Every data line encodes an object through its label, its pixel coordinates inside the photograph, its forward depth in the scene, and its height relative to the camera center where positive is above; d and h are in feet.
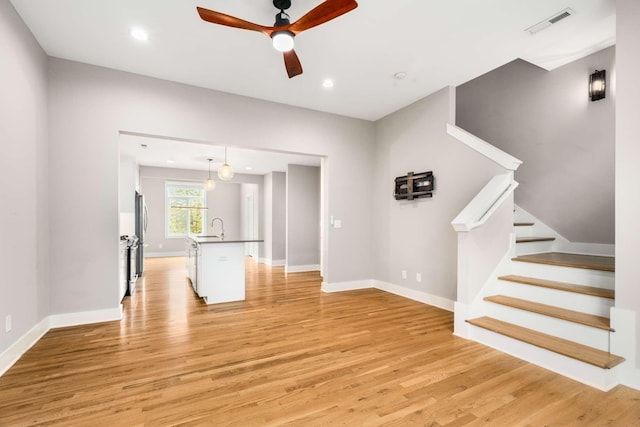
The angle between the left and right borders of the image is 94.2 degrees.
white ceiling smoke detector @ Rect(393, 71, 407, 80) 12.28 +5.67
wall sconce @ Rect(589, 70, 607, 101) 12.10 +5.19
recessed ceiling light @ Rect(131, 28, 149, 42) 9.46 +5.72
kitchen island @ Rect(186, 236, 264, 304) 14.12 -2.90
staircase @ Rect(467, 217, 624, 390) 7.36 -3.03
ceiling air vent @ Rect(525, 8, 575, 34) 8.70 +5.79
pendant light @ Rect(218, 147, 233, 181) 20.51 +2.67
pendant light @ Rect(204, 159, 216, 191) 25.99 +2.28
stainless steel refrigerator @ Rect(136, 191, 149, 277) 20.80 -1.53
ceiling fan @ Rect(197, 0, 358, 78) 6.75 +4.61
